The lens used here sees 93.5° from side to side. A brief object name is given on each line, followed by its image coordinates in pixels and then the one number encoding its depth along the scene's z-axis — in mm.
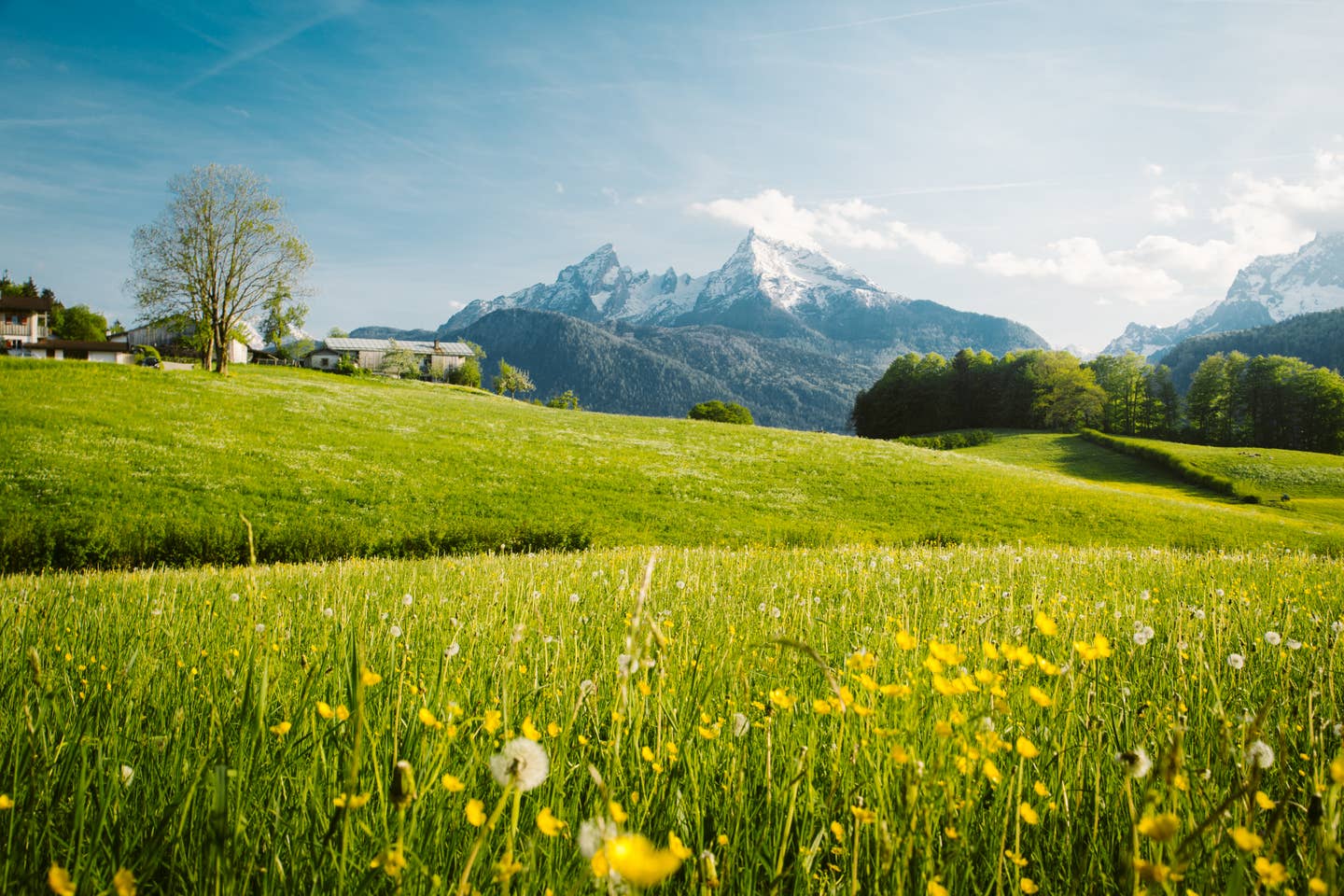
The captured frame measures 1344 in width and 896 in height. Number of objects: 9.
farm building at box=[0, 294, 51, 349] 92562
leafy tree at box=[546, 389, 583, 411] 114281
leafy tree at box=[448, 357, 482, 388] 132750
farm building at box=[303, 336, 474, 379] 151875
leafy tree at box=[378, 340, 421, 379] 130750
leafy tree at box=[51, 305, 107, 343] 107250
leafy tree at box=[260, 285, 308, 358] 50250
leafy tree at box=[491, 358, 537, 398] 126562
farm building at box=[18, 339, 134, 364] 89312
